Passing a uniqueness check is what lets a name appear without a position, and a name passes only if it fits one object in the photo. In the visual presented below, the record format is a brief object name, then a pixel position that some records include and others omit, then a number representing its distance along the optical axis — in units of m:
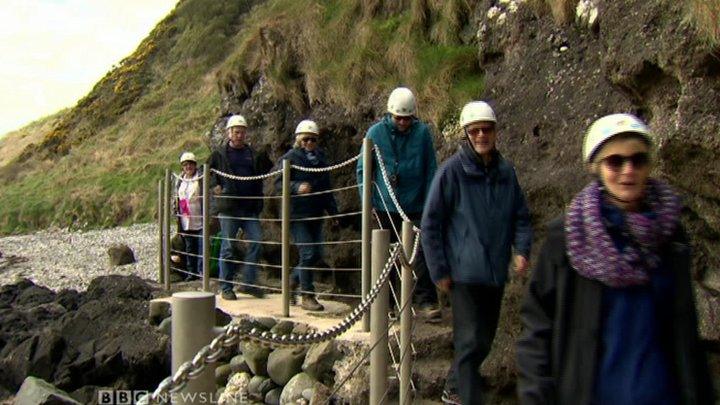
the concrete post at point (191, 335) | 2.83
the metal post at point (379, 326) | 4.98
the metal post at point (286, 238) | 7.89
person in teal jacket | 7.05
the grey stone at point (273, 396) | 6.79
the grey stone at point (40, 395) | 6.44
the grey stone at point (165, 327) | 8.47
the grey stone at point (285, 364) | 6.77
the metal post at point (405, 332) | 5.45
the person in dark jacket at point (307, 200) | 8.17
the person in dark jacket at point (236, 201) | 9.26
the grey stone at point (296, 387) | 6.52
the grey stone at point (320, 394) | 6.26
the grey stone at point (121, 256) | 17.00
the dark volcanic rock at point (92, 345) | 8.00
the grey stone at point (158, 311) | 9.16
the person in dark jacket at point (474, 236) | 4.89
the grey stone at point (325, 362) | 6.52
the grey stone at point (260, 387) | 6.89
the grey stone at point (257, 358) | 7.06
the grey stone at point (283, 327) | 7.23
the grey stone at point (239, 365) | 7.29
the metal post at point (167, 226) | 10.62
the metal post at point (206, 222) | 9.30
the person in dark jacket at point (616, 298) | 2.76
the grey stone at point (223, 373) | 7.44
